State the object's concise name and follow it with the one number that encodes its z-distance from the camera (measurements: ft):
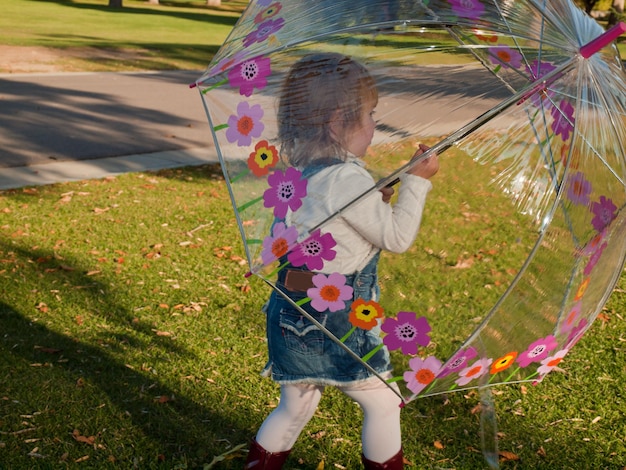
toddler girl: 7.98
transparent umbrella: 7.89
